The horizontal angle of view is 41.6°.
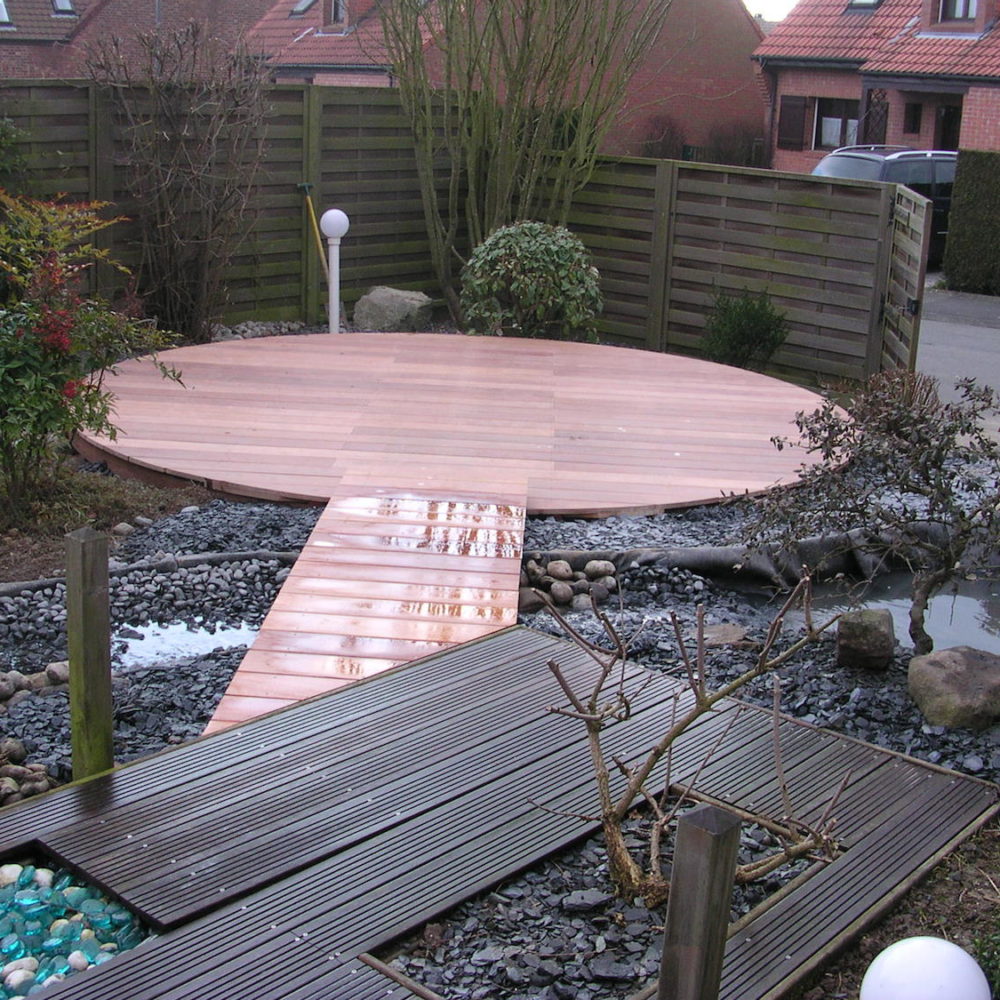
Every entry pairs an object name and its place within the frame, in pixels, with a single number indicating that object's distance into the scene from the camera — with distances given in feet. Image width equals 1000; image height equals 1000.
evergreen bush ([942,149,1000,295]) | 48.83
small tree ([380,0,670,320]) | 30.81
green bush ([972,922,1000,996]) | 7.67
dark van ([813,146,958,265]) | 55.06
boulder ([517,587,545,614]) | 14.90
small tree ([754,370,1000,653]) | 12.50
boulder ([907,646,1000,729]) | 11.27
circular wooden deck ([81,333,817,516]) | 17.60
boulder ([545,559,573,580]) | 15.31
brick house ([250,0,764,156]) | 78.84
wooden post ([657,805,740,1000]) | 5.74
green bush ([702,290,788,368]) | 27.94
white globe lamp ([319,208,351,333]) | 26.71
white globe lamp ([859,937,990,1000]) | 6.56
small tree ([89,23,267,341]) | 26.63
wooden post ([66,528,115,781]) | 9.37
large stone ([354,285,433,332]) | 31.22
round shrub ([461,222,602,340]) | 27.68
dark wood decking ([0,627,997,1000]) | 7.77
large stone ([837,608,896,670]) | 12.37
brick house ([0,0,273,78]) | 95.25
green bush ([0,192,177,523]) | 14.73
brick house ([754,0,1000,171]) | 66.23
